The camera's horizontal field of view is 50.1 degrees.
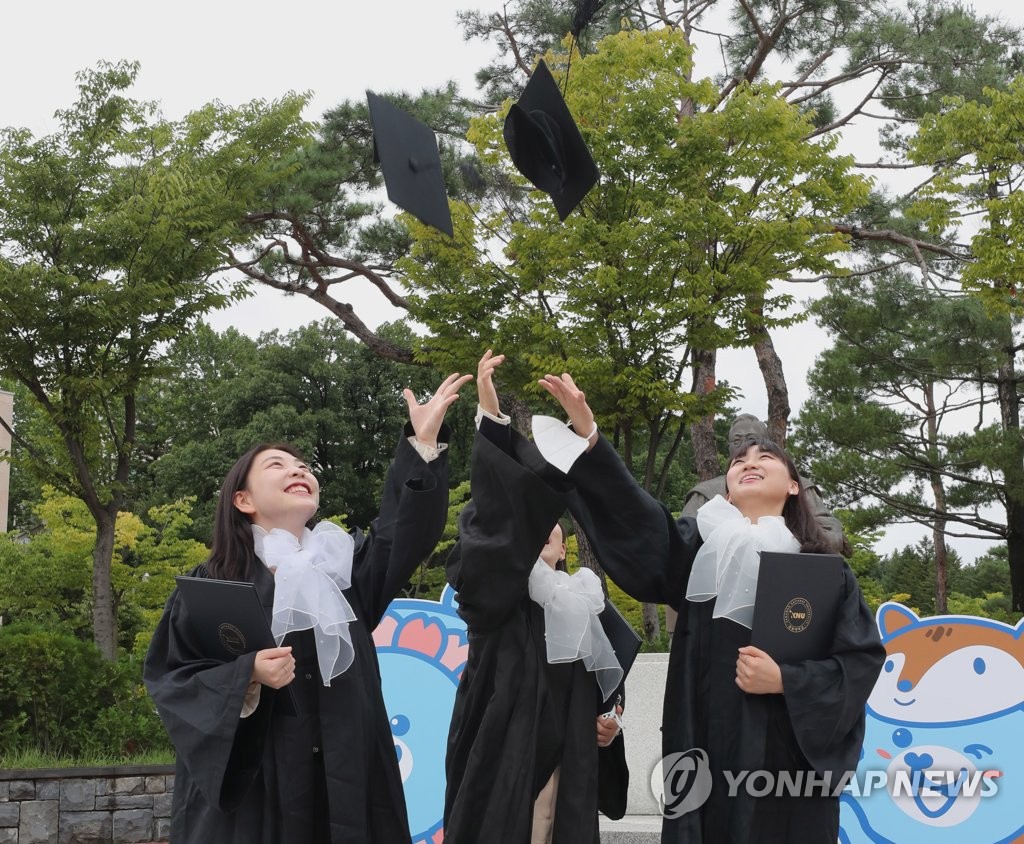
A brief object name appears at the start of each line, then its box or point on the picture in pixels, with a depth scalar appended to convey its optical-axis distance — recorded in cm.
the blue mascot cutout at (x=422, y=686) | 567
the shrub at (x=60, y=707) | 738
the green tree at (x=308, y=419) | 2434
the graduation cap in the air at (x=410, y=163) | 409
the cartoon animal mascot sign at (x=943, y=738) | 529
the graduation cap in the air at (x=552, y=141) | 439
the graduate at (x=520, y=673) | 311
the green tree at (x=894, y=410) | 1705
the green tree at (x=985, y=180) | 1131
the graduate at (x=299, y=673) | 296
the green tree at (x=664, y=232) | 1090
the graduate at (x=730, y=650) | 295
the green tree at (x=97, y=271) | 943
